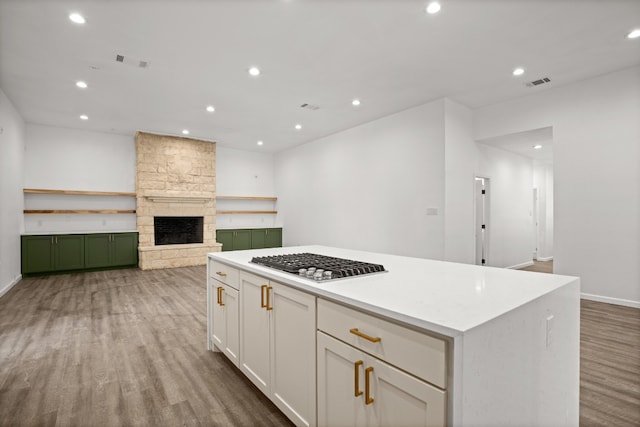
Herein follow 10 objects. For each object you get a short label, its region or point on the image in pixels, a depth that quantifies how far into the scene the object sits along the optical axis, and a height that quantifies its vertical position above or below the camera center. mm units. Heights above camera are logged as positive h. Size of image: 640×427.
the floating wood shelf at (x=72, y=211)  6637 -36
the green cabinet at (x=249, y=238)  8844 -874
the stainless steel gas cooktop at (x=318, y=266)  1638 -348
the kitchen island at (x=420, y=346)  984 -542
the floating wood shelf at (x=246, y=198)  9042 +321
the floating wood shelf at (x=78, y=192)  6570 +380
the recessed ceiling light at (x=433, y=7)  2931 +1891
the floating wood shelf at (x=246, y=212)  9120 -113
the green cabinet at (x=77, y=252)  6230 -897
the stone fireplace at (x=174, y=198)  7398 +274
